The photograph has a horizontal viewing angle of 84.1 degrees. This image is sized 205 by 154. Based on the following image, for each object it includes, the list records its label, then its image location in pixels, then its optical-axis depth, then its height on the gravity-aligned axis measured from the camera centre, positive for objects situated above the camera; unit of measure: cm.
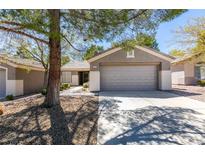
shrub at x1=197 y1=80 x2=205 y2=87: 1230 -52
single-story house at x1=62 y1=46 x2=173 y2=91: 987 +73
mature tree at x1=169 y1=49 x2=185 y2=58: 1082 +253
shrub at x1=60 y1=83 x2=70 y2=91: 1254 -91
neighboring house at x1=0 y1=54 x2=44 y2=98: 949 +5
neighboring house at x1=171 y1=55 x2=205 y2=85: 1335 +87
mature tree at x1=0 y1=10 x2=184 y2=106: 325 +193
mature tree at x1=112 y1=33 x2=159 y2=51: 497 +172
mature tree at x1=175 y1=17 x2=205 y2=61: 935 +357
